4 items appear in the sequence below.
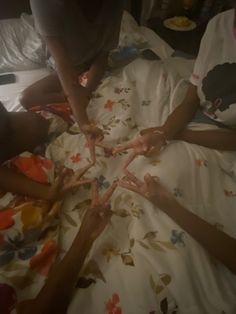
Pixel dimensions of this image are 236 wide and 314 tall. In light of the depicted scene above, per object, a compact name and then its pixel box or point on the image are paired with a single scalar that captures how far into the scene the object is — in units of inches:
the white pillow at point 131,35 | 59.9
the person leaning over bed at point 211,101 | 38.4
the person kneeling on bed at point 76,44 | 42.7
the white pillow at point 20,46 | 59.4
